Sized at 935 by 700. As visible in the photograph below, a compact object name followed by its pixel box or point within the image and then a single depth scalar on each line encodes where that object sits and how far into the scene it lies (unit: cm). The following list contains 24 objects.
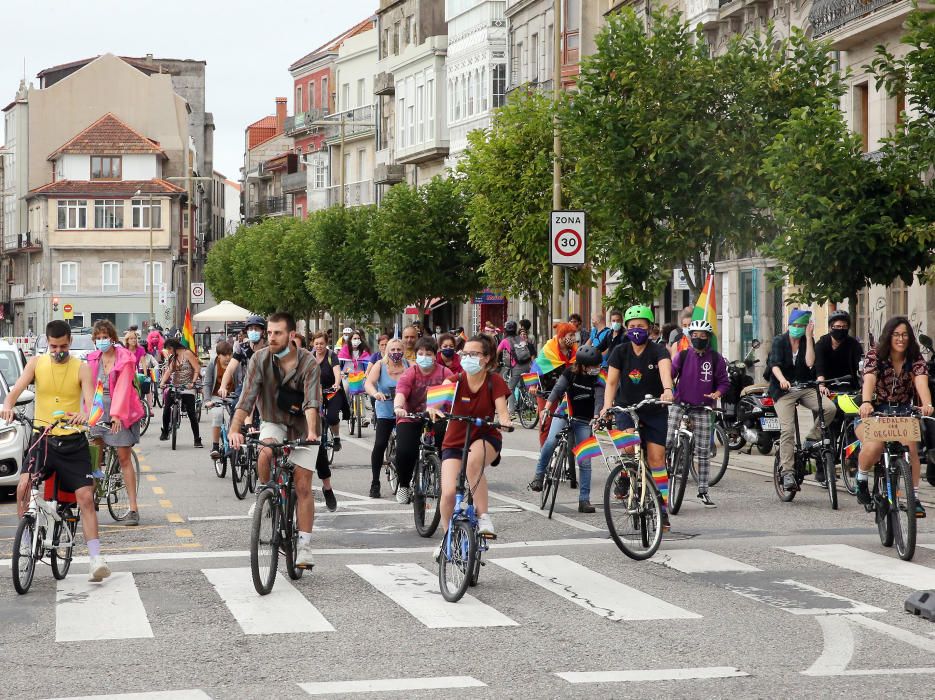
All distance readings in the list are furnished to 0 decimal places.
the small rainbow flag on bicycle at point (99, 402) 1583
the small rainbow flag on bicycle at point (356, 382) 2758
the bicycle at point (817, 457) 1617
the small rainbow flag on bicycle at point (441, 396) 1232
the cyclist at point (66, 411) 1157
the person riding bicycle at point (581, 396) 1598
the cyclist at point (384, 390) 1781
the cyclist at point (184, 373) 2539
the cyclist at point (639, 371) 1444
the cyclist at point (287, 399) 1168
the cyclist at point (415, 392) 1501
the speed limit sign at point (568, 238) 2752
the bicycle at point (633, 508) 1270
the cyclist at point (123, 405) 1517
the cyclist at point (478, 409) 1172
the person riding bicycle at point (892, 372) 1346
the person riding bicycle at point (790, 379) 1680
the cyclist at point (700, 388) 1639
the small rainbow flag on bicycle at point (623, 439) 1437
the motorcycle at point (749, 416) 2227
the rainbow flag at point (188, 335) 3797
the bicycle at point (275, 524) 1097
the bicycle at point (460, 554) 1058
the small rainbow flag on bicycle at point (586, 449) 1594
